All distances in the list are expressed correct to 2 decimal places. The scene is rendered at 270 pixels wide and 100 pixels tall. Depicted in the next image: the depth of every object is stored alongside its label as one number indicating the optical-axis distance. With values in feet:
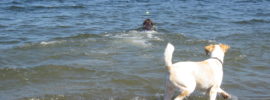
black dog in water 44.09
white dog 18.22
